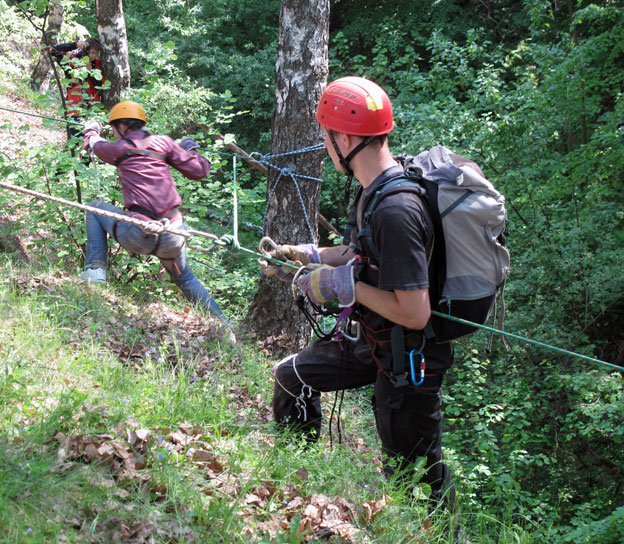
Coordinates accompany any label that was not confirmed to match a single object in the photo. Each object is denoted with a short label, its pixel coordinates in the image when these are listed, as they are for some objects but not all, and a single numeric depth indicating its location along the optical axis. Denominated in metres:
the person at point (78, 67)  5.88
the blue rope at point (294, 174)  4.96
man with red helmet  2.66
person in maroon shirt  5.47
